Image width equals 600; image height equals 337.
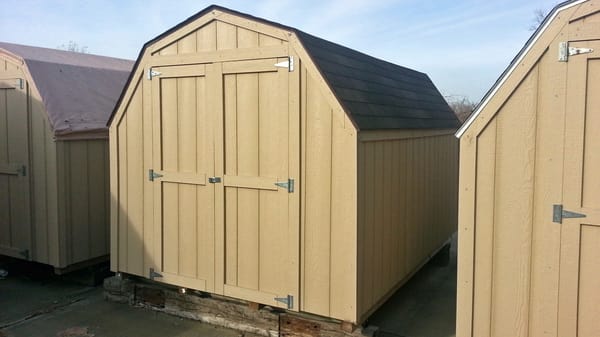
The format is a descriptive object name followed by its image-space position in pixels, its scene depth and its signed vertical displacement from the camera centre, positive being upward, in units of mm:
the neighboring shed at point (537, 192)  3449 -375
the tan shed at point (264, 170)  4547 -331
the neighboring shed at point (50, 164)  6359 -363
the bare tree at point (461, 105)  20656 +1216
